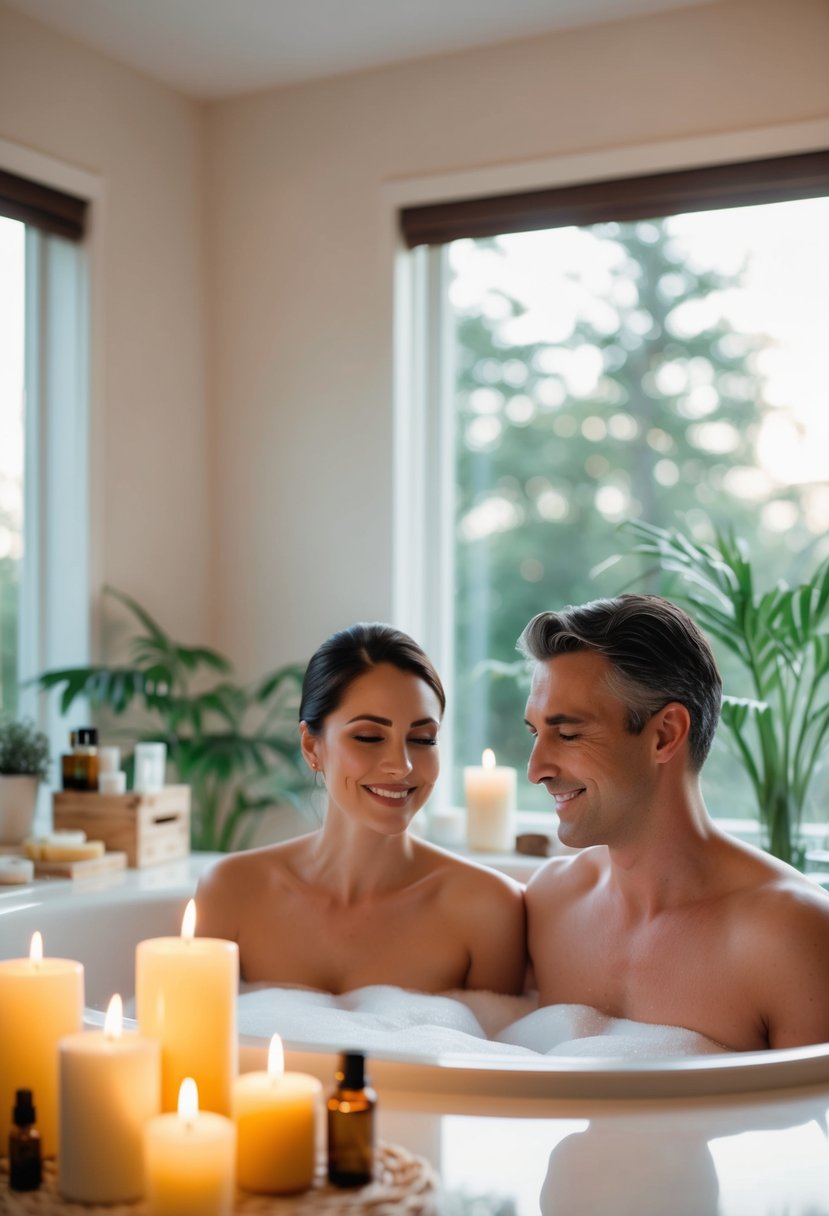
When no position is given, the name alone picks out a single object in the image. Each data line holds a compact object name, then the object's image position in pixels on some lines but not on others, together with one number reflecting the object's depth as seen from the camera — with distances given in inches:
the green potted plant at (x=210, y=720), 125.4
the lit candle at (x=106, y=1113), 43.7
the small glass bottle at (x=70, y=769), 115.9
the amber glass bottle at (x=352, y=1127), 44.1
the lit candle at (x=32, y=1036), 48.6
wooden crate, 113.8
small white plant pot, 114.4
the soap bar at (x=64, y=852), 108.5
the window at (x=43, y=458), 132.8
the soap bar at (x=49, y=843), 108.9
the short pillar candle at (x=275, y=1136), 44.5
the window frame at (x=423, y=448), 140.2
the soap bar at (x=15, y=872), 104.3
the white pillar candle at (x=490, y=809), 121.3
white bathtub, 57.1
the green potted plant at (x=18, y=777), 114.3
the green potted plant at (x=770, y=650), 108.0
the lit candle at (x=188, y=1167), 41.0
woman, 85.9
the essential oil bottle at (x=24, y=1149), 45.8
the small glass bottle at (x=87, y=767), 115.6
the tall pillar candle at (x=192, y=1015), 46.2
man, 74.4
